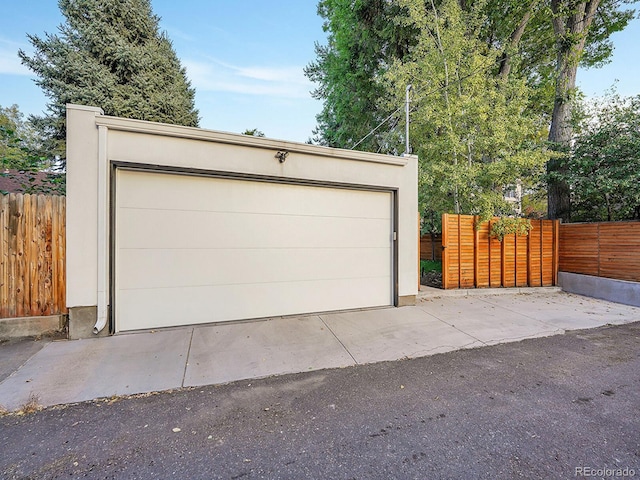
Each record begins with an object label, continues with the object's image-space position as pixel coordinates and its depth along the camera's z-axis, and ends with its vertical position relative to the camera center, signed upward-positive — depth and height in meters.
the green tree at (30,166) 4.59 +1.30
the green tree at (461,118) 6.44 +2.81
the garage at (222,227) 3.74 +0.22
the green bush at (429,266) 9.48 -0.89
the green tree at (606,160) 6.40 +1.89
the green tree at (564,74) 8.00 +4.78
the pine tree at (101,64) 10.48 +6.61
